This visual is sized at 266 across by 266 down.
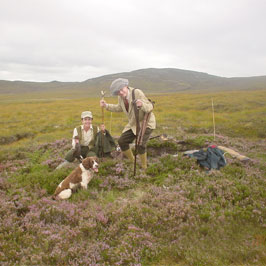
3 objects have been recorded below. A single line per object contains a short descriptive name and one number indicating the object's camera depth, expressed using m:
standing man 6.98
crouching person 8.39
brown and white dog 6.48
